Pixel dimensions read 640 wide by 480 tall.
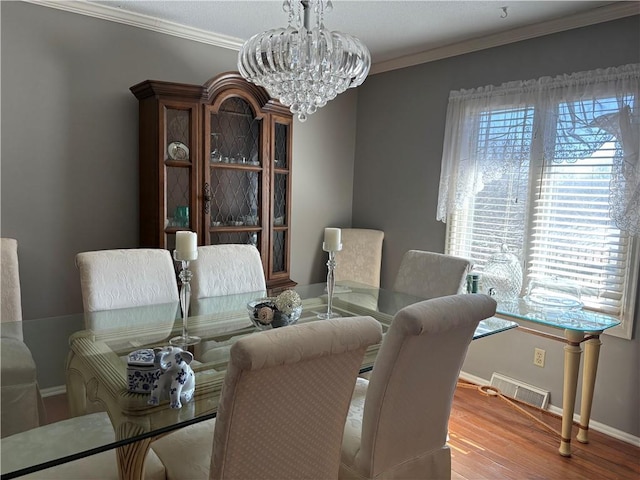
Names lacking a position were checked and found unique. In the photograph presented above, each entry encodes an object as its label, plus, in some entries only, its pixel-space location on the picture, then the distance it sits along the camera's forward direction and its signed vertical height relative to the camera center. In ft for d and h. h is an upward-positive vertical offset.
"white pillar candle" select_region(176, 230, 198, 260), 6.23 -0.68
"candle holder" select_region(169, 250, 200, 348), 6.21 -1.47
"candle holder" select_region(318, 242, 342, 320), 7.52 -1.41
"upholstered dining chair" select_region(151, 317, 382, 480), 3.86 -1.80
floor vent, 10.05 -3.98
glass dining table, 4.11 -1.94
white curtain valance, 8.59 +1.43
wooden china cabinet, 9.86 +0.59
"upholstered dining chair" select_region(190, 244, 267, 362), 8.21 -1.54
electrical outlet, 10.12 -3.19
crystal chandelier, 6.63 +1.83
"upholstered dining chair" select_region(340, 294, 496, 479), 4.85 -2.12
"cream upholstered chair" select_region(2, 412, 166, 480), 3.91 -2.13
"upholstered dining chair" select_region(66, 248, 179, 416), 7.51 -1.44
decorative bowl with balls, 6.62 -1.59
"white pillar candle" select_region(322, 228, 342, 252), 7.43 -0.66
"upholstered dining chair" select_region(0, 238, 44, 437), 4.52 -2.07
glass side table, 8.16 -2.44
